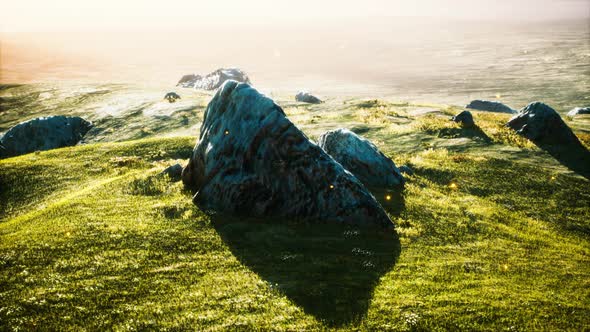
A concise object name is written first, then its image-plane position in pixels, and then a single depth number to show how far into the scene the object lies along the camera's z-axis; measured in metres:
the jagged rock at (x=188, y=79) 117.53
